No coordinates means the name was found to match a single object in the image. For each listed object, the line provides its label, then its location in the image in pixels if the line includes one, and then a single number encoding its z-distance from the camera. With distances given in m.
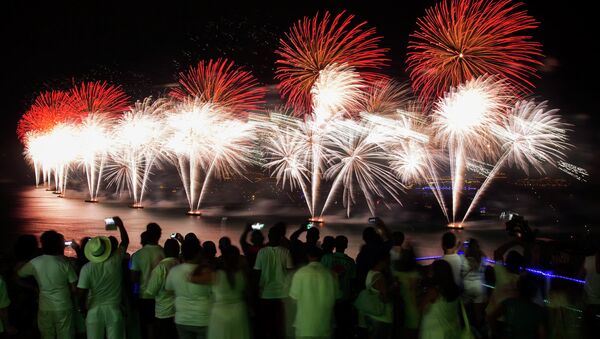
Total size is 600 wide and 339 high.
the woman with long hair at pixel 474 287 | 9.00
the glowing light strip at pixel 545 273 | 9.29
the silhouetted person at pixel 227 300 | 6.83
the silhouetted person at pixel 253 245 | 9.93
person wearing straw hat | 7.62
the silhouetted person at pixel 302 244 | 8.38
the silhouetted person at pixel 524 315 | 6.52
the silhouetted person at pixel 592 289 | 8.88
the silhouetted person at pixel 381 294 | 7.68
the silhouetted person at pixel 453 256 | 8.71
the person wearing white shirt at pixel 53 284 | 7.76
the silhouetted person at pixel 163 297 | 7.95
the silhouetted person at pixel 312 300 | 7.20
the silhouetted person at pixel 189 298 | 7.23
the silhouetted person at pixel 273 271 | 8.87
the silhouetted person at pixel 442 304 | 6.57
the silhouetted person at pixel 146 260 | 8.52
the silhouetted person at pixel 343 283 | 8.73
